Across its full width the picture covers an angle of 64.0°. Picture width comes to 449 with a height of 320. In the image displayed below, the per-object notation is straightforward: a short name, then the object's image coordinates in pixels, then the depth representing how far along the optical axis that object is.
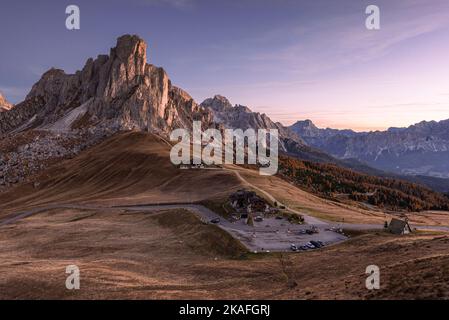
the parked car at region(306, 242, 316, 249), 70.06
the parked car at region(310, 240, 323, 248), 71.31
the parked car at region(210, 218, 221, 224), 89.31
